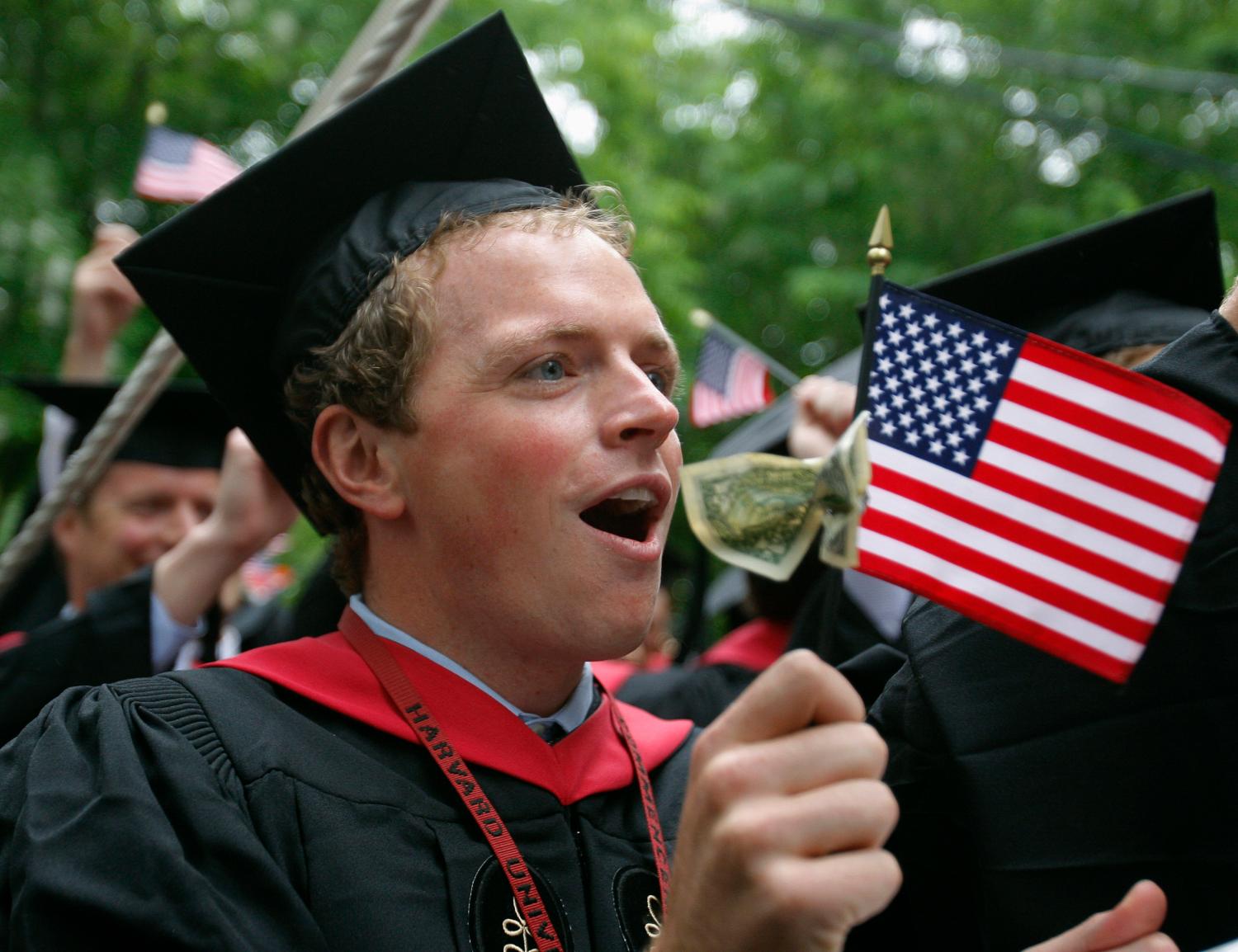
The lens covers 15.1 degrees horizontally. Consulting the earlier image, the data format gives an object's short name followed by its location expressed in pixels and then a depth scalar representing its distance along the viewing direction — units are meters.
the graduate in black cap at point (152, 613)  2.10
